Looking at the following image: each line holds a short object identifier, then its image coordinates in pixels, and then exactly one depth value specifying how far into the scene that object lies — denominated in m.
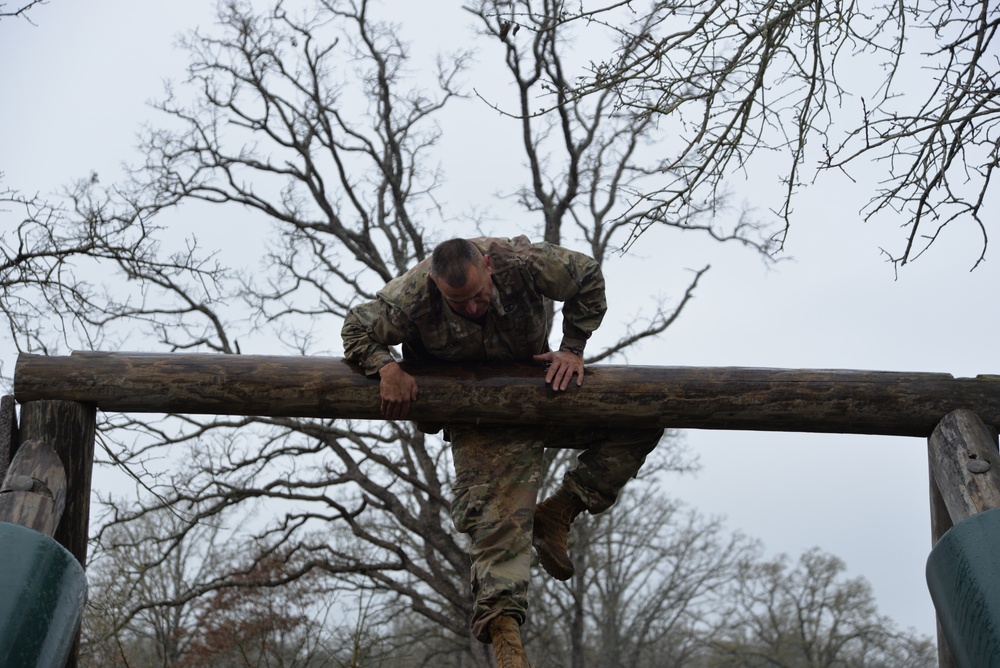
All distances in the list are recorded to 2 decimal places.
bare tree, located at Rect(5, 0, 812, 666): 15.05
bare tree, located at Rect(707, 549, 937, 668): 23.02
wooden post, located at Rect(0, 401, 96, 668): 3.44
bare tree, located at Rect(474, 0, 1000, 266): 5.84
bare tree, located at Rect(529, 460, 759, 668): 17.84
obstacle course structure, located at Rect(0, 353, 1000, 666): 4.29
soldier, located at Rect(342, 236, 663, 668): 4.13
